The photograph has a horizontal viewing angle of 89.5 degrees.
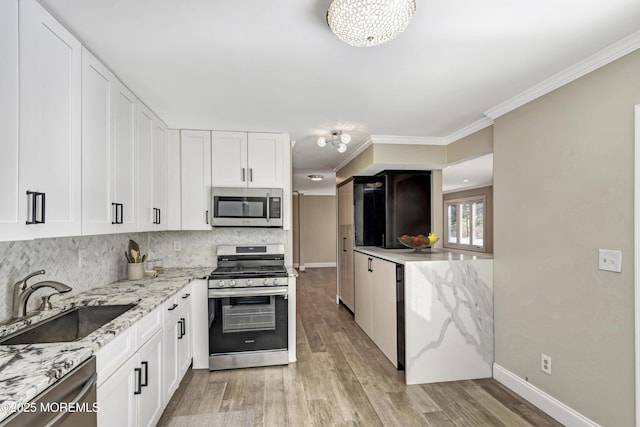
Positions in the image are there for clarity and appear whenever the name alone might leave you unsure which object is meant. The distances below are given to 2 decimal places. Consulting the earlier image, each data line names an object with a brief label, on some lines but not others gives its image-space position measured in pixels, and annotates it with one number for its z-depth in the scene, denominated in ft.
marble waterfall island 9.16
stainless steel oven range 9.75
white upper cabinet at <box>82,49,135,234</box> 5.67
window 30.32
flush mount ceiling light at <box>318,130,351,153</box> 10.85
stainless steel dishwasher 3.23
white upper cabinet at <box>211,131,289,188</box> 11.06
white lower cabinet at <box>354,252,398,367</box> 10.11
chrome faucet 5.25
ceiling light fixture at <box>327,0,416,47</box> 4.31
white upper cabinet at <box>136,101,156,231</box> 8.22
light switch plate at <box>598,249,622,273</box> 5.98
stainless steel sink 4.96
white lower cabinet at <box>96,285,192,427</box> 4.81
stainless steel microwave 10.89
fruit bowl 11.70
